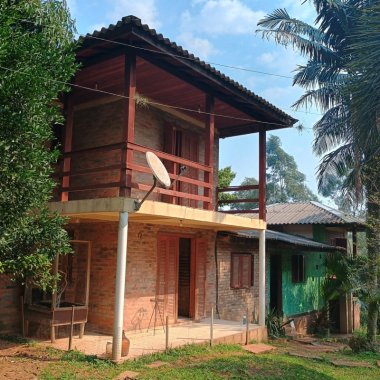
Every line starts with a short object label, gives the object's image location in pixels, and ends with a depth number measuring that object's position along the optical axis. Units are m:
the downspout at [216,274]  12.52
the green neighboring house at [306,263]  15.71
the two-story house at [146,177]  7.84
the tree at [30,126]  5.55
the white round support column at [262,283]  10.98
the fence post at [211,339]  9.05
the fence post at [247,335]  10.11
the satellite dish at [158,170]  6.96
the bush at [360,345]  11.05
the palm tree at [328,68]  16.33
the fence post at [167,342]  8.33
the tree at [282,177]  47.93
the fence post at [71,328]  7.91
